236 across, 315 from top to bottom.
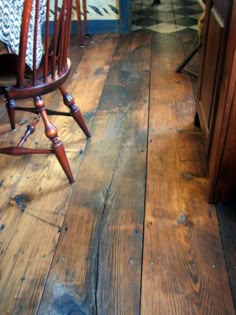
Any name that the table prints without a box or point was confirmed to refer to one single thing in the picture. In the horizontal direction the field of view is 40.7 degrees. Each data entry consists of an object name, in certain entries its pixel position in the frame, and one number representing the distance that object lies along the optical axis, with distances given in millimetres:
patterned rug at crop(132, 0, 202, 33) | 3338
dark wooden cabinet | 1015
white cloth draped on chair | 1286
